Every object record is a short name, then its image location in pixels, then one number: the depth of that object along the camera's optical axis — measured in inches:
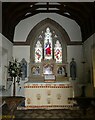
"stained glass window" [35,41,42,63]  226.5
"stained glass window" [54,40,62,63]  227.4
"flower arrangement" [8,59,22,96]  115.2
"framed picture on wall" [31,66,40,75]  221.6
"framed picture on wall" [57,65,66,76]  223.0
